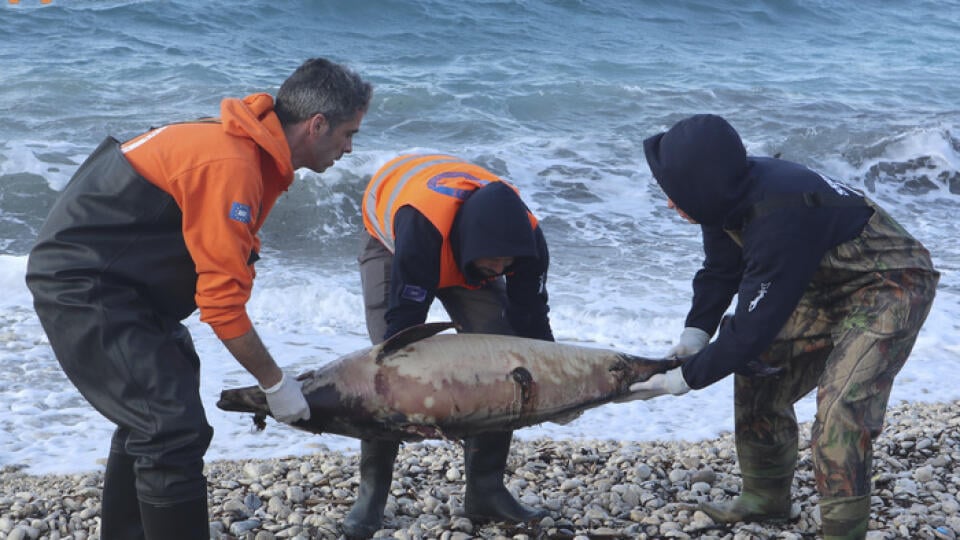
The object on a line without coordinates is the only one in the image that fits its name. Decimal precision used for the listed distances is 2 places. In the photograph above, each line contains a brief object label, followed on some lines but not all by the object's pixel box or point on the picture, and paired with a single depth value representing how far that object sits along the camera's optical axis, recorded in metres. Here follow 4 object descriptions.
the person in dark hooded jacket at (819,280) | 3.78
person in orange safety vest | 4.20
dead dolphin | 3.90
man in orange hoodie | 3.40
